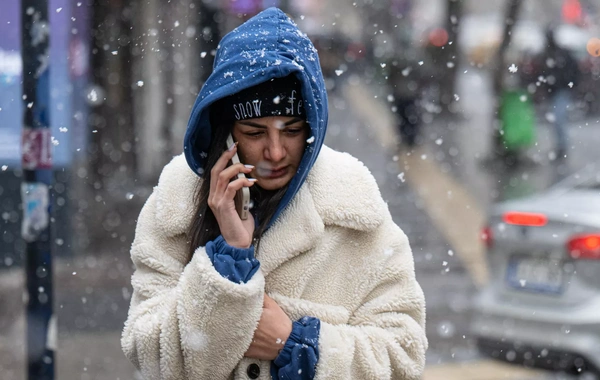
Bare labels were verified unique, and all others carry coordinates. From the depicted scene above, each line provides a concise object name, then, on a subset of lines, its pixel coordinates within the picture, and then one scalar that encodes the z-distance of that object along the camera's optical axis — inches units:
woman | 191.2
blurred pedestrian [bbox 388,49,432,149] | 1435.8
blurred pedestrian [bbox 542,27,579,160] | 1296.8
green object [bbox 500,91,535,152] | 1357.0
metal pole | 334.6
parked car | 473.7
